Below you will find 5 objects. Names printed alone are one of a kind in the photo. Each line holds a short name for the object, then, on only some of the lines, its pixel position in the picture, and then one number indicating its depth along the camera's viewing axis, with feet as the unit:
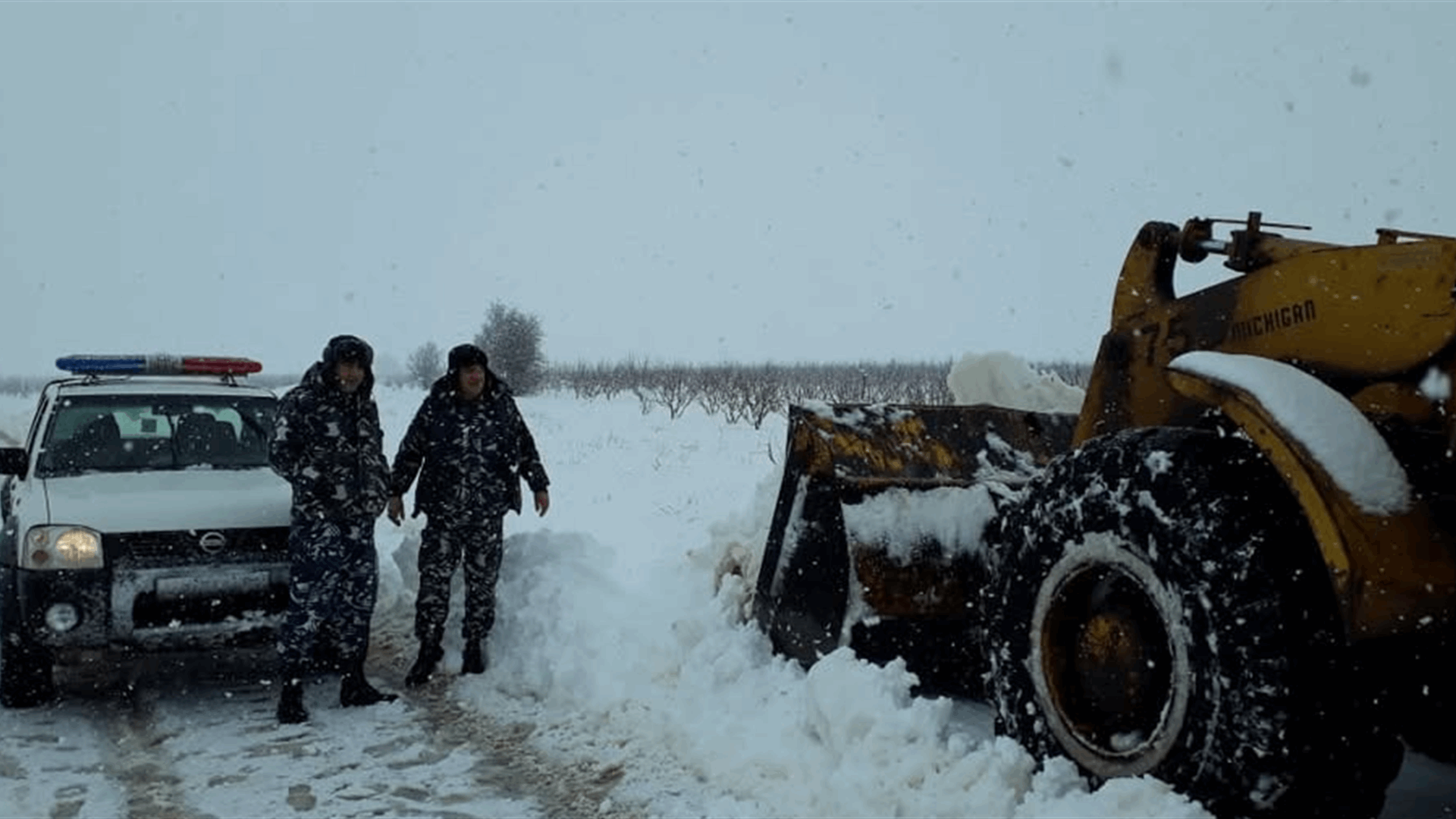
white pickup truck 17.48
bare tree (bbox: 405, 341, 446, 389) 244.01
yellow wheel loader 9.04
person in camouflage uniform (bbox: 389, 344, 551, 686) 19.95
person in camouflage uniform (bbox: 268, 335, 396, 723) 17.83
